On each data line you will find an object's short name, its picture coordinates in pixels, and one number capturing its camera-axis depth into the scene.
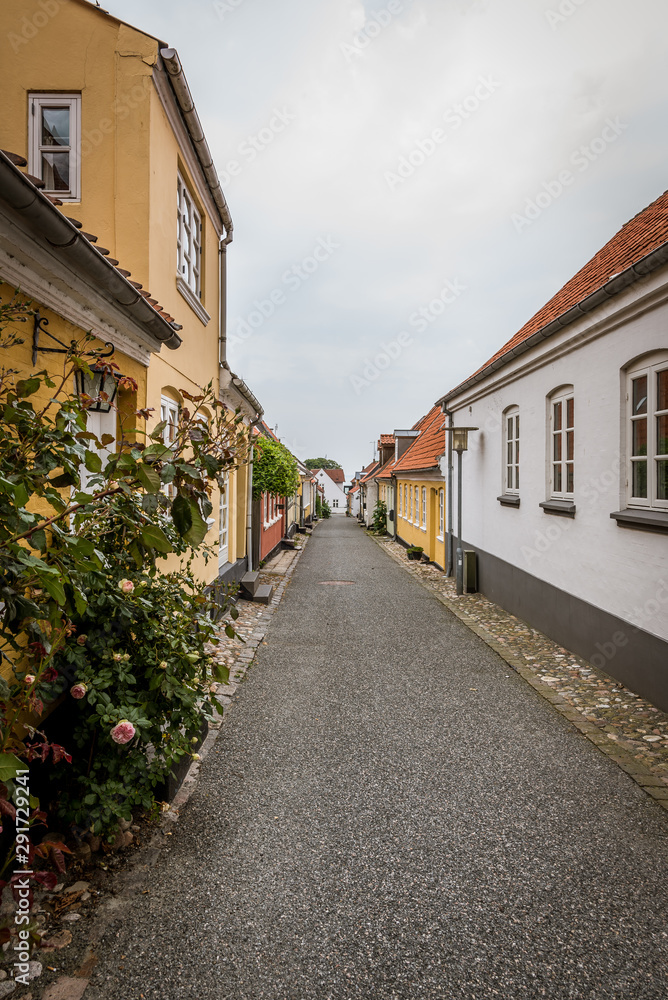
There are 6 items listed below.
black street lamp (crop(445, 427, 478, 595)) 11.01
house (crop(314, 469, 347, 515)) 87.19
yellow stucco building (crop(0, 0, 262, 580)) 5.32
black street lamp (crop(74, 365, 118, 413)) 3.81
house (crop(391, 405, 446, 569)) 15.32
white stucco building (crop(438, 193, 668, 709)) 5.19
